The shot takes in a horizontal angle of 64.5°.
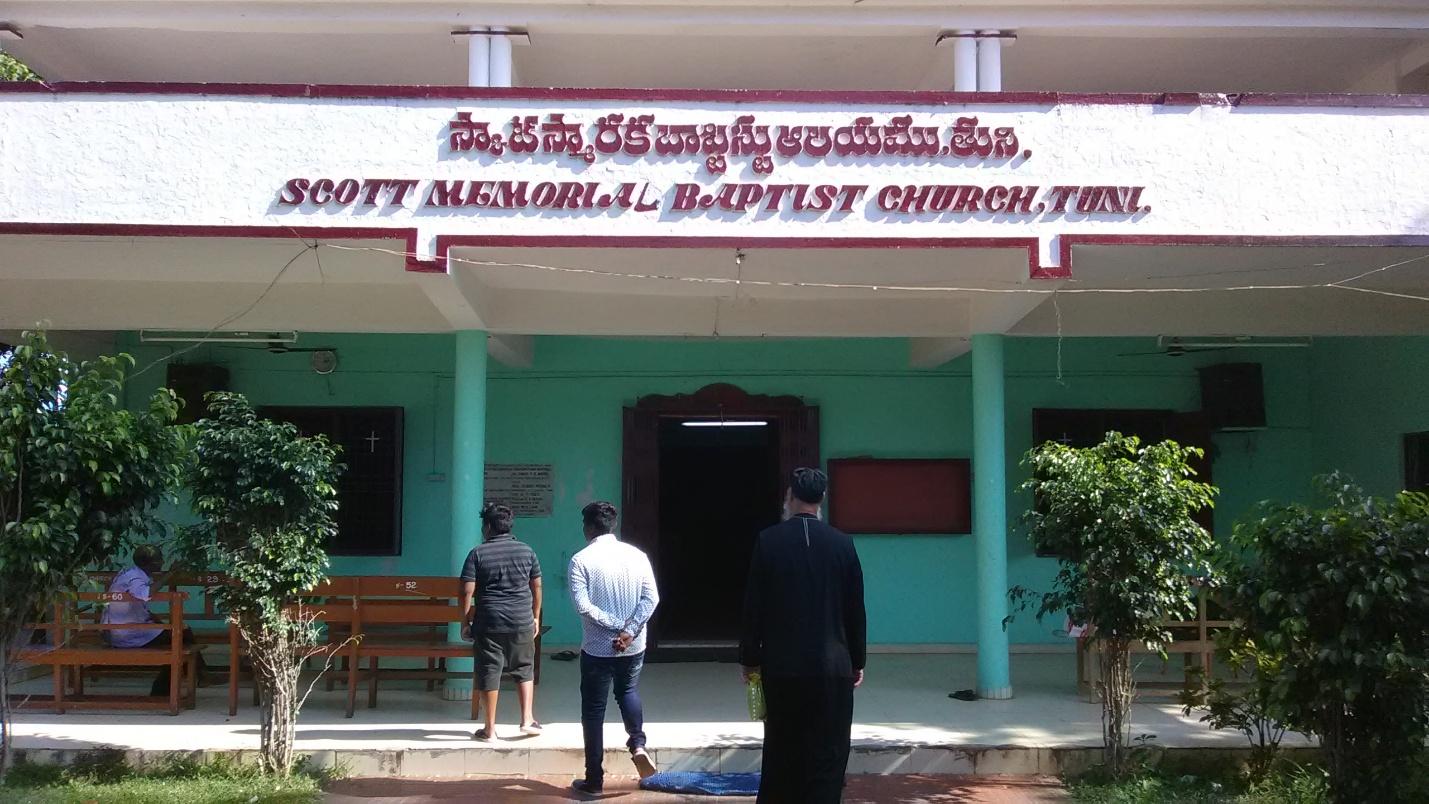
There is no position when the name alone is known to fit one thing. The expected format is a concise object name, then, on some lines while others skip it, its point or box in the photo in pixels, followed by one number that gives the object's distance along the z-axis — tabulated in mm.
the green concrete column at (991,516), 8484
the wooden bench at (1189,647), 8047
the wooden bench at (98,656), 7652
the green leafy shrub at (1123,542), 6195
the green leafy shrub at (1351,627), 5117
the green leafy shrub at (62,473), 5715
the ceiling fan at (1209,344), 10023
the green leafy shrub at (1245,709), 6066
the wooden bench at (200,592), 7699
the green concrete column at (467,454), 8398
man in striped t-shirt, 7016
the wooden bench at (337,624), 7688
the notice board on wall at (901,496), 10680
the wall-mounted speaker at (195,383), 10523
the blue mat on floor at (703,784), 6266
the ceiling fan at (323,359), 10641
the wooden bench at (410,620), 7984
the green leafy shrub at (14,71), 13727
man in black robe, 4547
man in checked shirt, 6121
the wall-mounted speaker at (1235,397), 10711
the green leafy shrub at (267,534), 6281
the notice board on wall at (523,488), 10727
